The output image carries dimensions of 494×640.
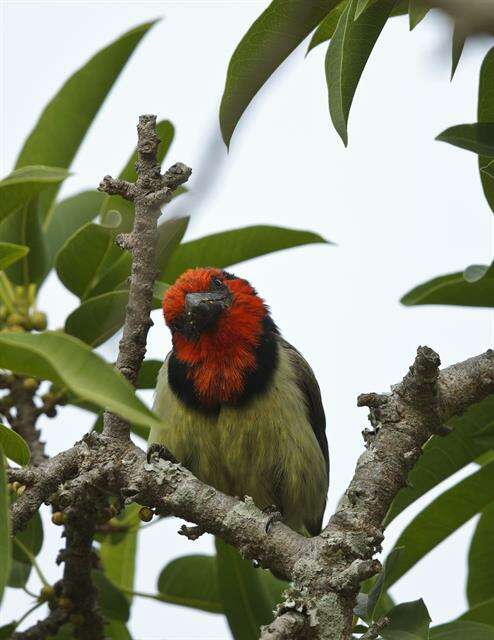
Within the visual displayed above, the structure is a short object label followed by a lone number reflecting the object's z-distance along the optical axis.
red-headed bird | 7.02
